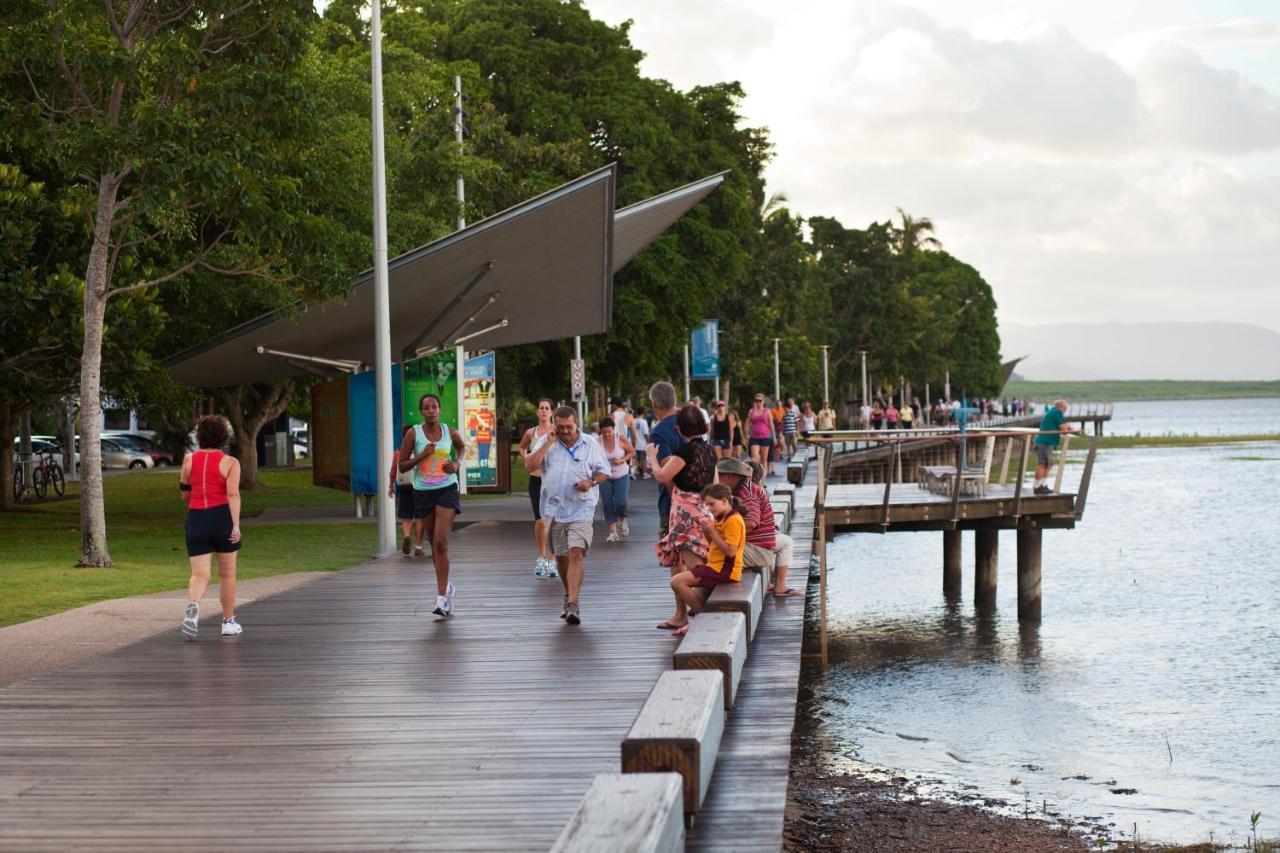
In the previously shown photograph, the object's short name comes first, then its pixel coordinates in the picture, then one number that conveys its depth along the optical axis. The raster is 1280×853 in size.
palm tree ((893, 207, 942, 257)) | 117.69
